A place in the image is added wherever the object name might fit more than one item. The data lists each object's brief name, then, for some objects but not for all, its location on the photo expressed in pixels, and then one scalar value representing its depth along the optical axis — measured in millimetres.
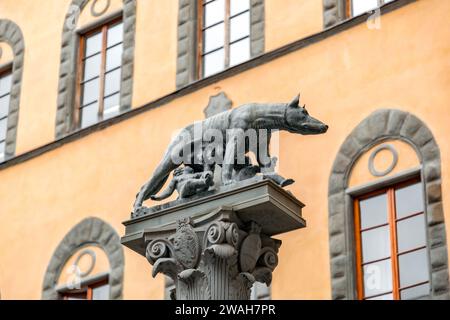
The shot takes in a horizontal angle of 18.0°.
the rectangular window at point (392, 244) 14047
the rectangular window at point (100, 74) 18312
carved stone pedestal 10922
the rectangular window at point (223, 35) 17031
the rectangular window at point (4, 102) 19281
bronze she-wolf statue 11723
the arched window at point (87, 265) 16797
